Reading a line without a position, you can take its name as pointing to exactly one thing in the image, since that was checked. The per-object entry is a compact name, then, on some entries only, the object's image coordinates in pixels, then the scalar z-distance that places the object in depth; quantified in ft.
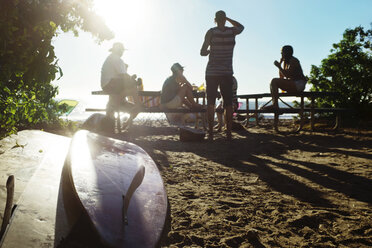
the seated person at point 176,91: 22.38
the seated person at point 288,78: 19.65
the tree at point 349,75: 24.04
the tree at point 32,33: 6.06
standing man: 16.03
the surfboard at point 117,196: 3.52
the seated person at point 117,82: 21.17
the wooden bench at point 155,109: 20.82
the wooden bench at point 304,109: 20.15
